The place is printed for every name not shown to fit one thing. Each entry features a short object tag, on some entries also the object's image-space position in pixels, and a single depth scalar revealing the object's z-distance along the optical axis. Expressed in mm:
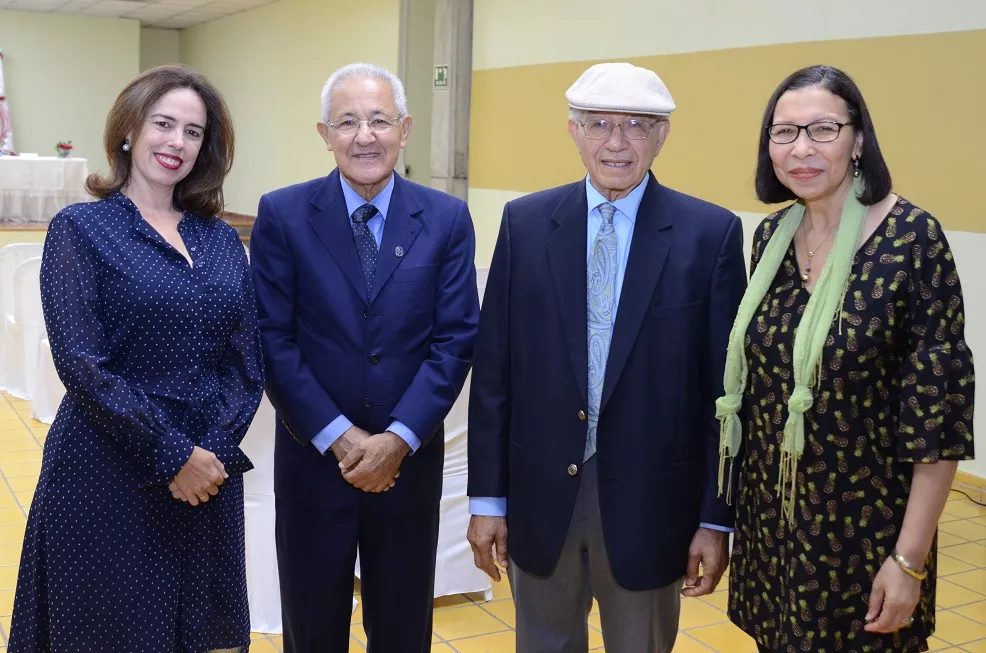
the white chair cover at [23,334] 6211
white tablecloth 13258
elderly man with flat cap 2059
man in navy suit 2398
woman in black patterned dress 1801
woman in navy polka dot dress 2119
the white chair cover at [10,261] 6863
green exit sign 10356
